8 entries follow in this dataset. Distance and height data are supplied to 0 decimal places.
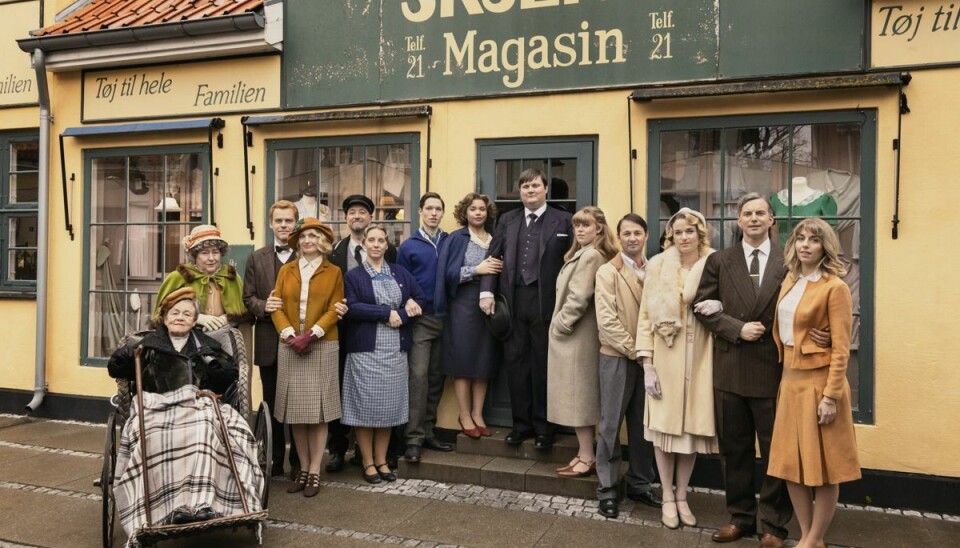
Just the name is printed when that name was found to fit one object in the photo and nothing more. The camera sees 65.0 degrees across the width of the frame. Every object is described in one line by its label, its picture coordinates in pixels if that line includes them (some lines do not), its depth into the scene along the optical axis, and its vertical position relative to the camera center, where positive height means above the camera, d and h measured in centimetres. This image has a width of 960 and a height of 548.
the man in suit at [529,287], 553 -22
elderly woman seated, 411 -102
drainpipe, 769 -4
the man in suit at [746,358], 440 -59
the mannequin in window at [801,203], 549 +42
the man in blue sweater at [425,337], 581 -63
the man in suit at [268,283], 559 -20
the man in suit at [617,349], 491 -60
